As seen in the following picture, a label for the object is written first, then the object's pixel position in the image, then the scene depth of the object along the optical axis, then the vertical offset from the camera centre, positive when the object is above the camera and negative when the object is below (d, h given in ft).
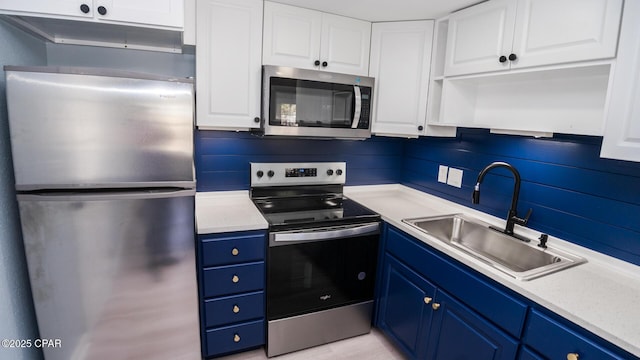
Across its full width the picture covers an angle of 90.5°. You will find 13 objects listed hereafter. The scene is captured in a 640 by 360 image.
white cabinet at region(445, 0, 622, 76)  4.12 +1.68
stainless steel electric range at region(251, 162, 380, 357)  6.29 -2.73
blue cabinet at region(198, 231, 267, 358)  5.89 -3.07
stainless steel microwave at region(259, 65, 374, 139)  6.26 +0.62
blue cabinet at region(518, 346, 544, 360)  4.02 -2.70
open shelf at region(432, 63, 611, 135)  4.90 +0.80
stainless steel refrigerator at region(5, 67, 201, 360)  4.23 -1.14
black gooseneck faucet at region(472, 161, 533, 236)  5.54 -1.03
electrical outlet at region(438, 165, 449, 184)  7.81 -0.83
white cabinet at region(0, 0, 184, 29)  4.19 +1.58
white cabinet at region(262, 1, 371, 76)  6.37 +1.96
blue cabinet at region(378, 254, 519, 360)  4.67 -3.12
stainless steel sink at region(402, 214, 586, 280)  4.77 -1.86
